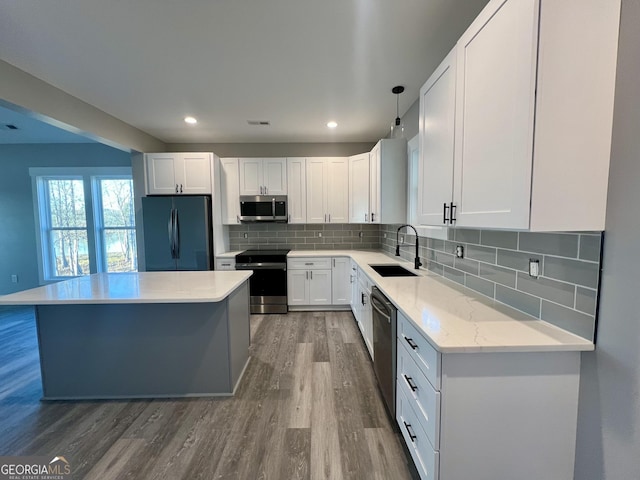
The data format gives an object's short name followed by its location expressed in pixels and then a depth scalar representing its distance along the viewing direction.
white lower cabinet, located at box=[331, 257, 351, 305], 3.85
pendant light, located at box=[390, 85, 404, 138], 2.56
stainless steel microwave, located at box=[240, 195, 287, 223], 4.05
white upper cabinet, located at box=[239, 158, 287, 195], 4.07
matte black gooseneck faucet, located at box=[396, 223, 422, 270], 2.60
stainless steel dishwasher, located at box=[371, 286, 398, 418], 1.65
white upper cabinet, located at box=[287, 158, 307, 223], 4.08
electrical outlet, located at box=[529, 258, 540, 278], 1.28
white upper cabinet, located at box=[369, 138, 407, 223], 3.13
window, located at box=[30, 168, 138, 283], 4.59
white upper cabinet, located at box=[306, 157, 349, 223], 4.09
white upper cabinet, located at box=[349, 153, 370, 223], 3.67
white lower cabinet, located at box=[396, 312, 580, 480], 1.06
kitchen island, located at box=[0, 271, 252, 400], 1.98
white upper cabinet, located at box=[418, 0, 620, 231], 0.90
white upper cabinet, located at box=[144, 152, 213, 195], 3.82
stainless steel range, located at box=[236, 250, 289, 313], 3.78
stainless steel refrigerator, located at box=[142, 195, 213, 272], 3.65
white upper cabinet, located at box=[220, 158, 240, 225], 4.07
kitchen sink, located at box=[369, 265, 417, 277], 2.74
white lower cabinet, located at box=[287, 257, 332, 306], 3.85
